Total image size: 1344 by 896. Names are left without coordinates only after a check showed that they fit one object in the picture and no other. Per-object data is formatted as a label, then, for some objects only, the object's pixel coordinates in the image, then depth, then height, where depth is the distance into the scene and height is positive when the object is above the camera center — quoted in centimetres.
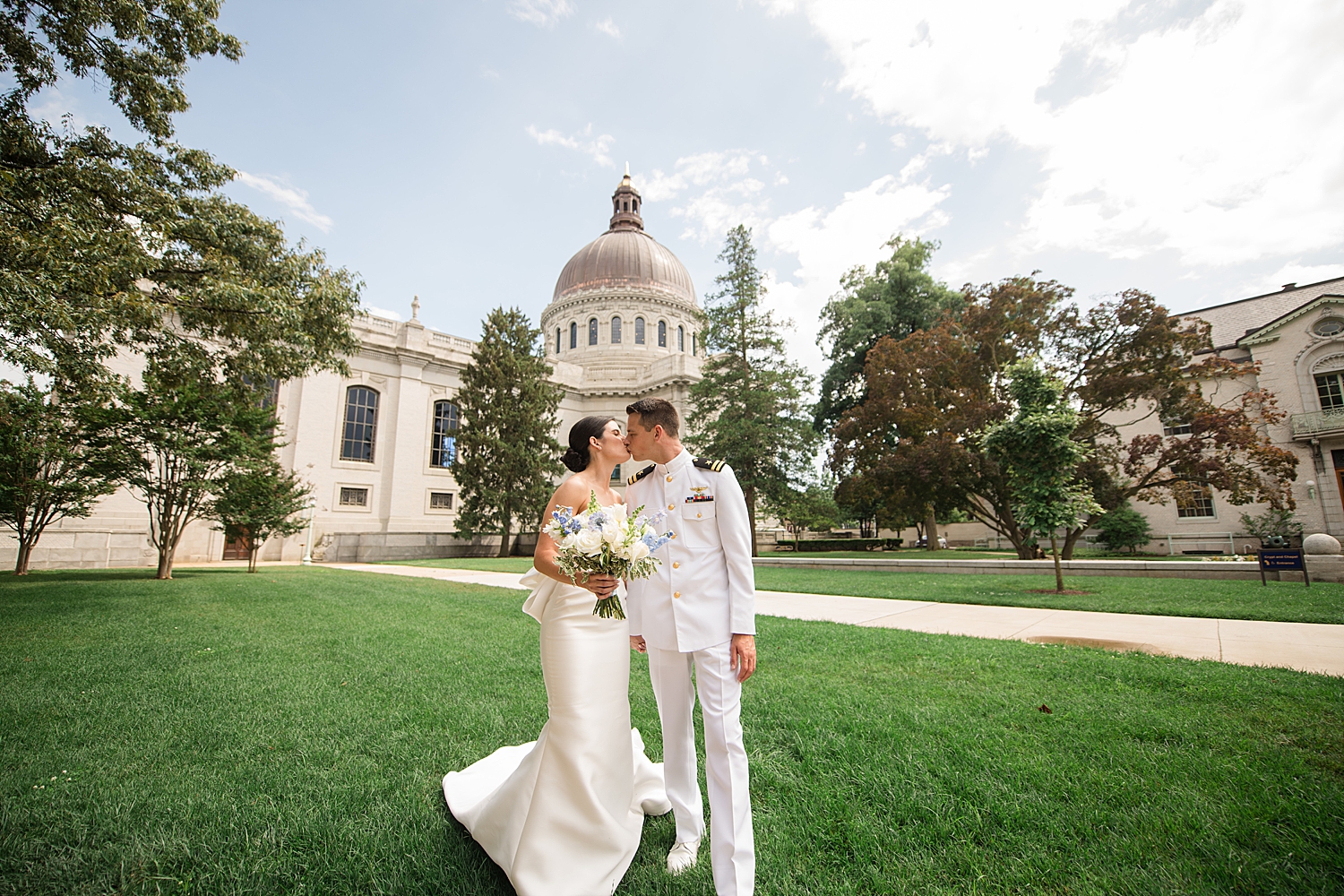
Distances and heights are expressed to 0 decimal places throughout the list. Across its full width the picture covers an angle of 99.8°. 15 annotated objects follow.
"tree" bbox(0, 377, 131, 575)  1248 +195
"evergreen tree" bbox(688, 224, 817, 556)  2553 +624
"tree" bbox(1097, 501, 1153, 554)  2584 +6
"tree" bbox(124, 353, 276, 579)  1309 +251
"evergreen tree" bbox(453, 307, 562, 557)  3023 +526
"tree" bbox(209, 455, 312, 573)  1509 +97
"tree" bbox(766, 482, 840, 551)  2622 +122
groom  239 -36
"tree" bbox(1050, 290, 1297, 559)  1727 +432
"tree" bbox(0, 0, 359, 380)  768 +553
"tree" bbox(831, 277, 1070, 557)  1948 +460
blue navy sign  1139 -67
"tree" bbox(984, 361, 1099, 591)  1227 +171
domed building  4266 +1701
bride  221 -99
